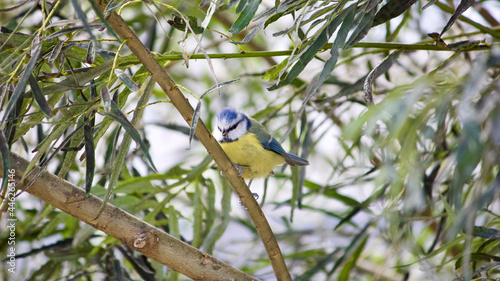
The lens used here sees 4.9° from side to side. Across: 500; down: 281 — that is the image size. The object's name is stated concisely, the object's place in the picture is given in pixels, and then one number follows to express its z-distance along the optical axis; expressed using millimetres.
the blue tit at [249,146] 5013
